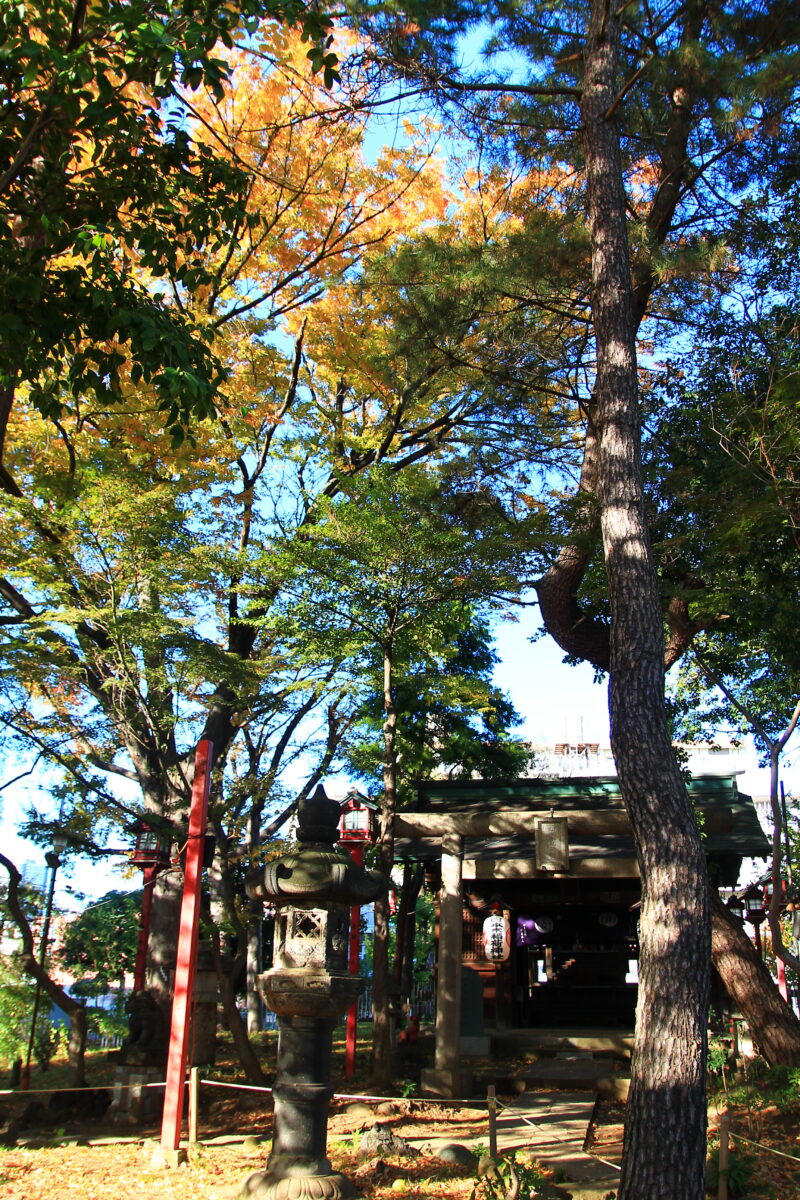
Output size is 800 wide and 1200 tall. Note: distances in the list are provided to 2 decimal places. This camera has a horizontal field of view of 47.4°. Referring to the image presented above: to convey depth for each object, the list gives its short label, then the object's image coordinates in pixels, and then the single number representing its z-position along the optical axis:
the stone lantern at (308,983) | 6.88
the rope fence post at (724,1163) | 6.52
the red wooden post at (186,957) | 8.64
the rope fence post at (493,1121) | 7.15
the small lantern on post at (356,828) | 13.49
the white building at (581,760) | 51.06
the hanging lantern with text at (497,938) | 16.97
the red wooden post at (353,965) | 12.54
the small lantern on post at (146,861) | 12.98
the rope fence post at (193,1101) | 8.51
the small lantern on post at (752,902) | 16.91
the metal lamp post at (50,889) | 12.82
